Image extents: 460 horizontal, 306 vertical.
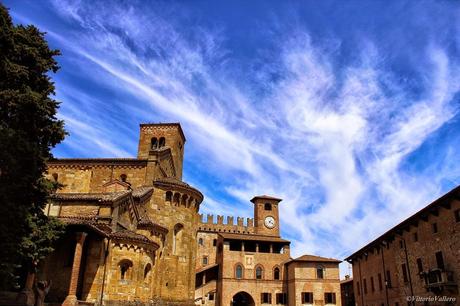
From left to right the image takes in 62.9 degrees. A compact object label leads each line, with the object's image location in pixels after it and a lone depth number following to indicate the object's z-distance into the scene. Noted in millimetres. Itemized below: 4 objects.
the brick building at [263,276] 43906
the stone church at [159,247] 22109
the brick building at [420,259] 22484
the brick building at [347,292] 50906
